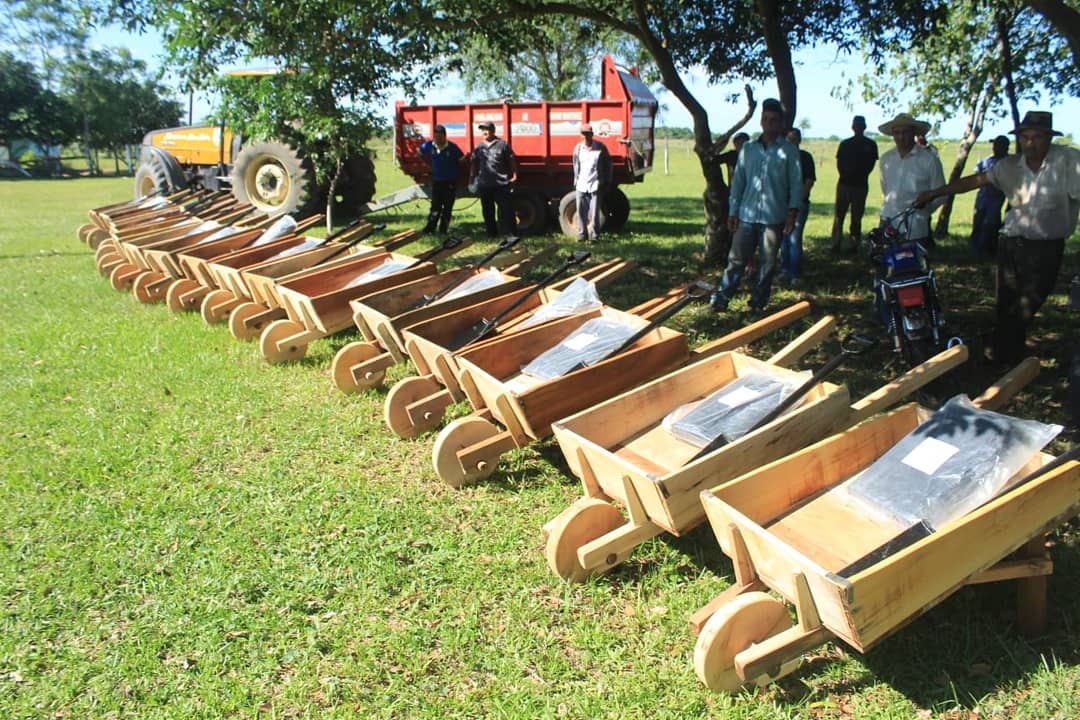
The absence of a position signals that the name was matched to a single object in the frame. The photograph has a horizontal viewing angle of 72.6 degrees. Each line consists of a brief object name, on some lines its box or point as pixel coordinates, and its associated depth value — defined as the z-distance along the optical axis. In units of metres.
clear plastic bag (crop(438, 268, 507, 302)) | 5.49
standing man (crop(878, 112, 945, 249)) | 5.50
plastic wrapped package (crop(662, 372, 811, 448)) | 3.41
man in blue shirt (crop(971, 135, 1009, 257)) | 9.08
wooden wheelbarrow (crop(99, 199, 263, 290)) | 7.78
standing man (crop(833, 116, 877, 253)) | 9.24
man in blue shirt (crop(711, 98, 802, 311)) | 6.02
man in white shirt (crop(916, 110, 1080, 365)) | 4.41
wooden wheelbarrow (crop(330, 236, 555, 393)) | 4.74
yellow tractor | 11.89
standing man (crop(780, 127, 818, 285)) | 7.93
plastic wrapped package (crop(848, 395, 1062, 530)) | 2.76
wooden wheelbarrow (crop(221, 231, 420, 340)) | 6.04
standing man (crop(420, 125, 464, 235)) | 11.03
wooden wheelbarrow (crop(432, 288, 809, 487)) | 3.48
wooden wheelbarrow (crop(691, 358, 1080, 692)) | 2.16
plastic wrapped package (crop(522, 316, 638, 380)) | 4.20
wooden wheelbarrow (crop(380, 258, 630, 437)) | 4.19
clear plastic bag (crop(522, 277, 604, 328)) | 4.78
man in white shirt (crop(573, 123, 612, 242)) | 10.33
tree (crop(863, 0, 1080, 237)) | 9.38
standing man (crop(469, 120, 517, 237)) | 10.88
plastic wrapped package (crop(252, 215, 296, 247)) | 7.68
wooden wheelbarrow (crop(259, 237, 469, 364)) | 5.32
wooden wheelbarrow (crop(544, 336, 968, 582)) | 2.74
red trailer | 11.26
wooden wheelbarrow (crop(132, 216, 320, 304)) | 7.19
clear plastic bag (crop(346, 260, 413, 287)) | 6.18
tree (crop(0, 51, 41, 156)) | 38.62
